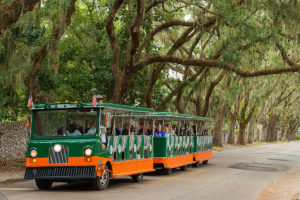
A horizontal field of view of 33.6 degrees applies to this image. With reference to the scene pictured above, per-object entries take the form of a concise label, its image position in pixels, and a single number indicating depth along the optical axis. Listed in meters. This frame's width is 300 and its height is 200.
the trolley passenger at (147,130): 17.77
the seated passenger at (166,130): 19.83
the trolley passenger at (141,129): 17.38
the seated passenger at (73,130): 13.34
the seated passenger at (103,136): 13.20
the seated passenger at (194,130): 24.45
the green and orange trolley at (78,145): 12.81
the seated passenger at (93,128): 13.22
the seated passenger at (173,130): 20.84
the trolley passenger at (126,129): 15.62
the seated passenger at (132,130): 15.93
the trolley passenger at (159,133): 19.33
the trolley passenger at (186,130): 22.78
